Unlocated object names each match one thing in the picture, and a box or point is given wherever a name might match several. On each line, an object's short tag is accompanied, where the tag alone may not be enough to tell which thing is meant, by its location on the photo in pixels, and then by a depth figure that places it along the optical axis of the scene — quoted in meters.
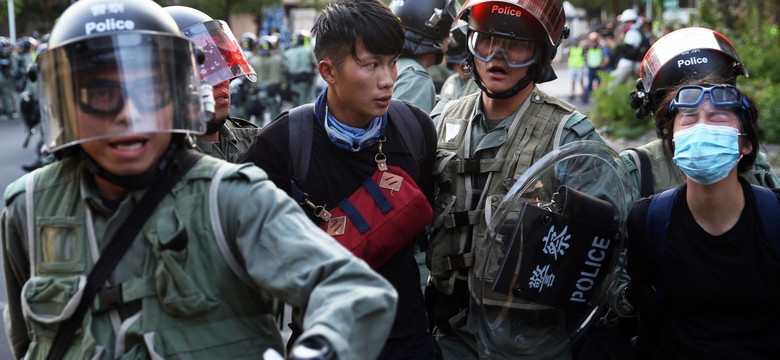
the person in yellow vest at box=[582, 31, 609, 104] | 24.88
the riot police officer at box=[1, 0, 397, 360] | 2.14
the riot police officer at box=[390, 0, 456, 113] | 5.59
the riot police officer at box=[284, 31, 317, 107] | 20.02
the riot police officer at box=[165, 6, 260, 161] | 3.76
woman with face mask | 2.97
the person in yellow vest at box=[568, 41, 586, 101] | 26.67
